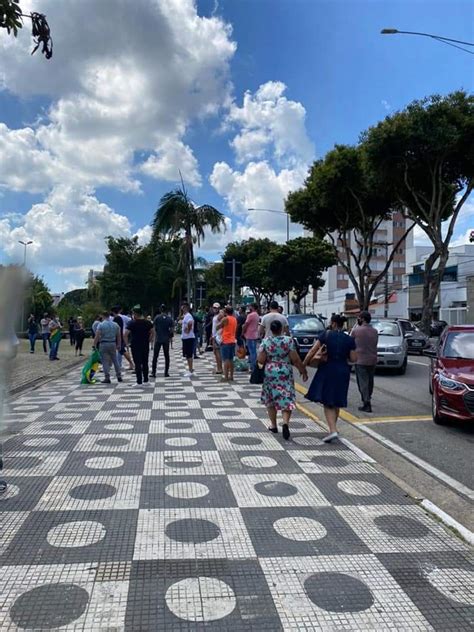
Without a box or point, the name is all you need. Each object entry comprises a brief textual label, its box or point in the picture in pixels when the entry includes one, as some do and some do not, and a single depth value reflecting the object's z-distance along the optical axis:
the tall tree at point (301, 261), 45.38
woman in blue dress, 7.22
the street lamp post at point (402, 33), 14.25
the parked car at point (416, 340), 22.12
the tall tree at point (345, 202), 29.47
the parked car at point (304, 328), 18.95
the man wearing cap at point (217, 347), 14.41
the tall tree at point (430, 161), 23.84
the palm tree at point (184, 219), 28.94
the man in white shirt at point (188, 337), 14.09
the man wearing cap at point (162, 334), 13.89
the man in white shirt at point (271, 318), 10.27
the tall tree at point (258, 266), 47.17
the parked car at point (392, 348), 15.38
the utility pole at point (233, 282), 17.28
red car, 7.87
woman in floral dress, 7.40
